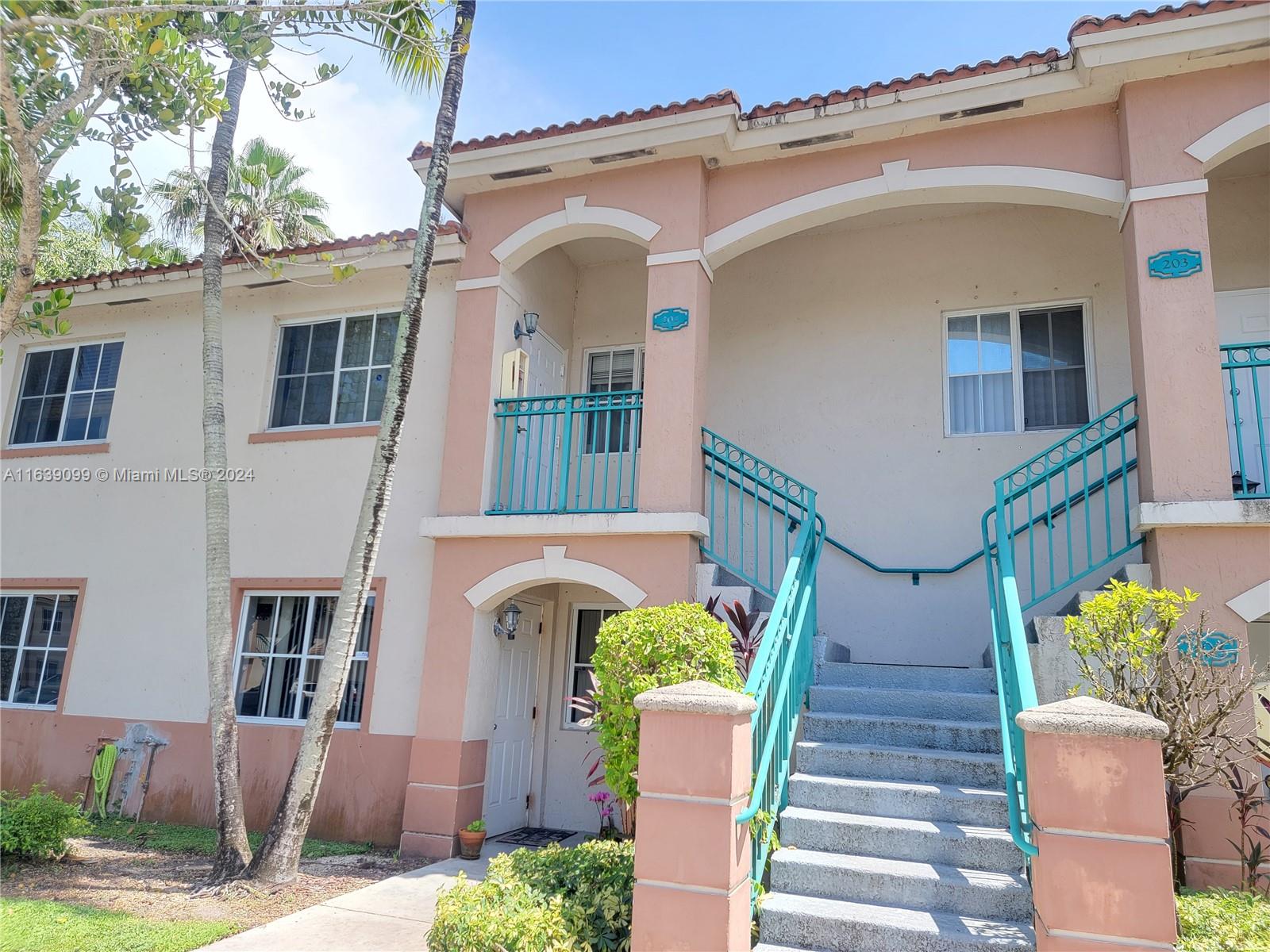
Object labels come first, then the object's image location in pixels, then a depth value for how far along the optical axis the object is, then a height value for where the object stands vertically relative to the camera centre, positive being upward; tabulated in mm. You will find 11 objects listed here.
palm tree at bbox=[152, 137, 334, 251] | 15703 +8570
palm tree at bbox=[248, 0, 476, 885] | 6663 +1442
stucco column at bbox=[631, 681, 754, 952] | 4113 -561
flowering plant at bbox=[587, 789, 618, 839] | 7812 -990
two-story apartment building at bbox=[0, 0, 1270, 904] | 6934 +2818
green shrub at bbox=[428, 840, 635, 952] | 4373 -1069
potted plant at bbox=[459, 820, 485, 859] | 7746 -1247
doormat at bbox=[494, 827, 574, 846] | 8640 -1377
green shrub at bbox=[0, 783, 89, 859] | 6961 -1207
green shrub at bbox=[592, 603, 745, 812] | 5504 +212
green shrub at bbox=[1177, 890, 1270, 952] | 4164 -916
